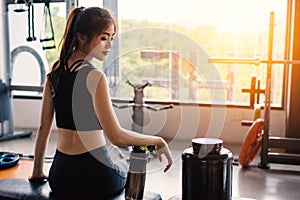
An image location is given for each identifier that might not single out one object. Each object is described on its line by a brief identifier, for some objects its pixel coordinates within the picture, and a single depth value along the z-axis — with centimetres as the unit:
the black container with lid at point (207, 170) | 195
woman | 195
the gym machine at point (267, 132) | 344
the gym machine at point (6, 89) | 433
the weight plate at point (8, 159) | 328
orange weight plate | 349
